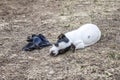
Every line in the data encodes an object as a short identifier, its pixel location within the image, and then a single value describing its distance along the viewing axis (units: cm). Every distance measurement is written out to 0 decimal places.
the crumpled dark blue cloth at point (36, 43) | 452
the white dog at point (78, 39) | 427
